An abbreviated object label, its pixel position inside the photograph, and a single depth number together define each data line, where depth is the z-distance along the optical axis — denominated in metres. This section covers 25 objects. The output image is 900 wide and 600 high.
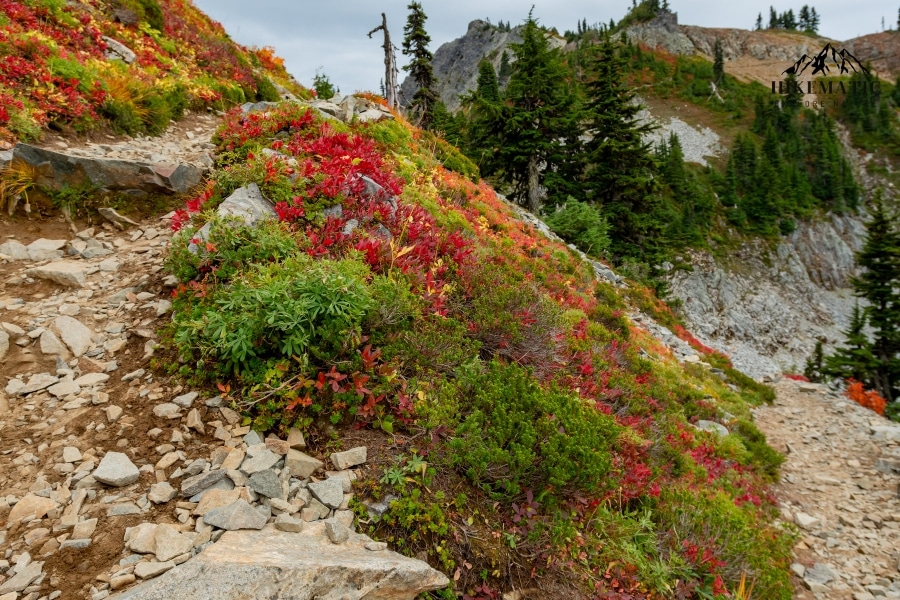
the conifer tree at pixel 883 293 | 25.03
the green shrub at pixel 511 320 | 5.90
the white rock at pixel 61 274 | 5.48
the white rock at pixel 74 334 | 4.62
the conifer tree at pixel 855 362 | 24.41
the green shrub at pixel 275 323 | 4.14
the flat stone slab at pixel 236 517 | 3.06
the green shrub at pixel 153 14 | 14.85
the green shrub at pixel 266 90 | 15.62
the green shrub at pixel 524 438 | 4.16
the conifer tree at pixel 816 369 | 21.97
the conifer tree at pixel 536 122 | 24.48
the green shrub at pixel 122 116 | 9.07
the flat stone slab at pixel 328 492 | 3.48
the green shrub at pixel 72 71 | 8.94
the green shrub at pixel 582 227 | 20.34
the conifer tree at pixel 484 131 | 24.39
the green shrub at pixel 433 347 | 4.83
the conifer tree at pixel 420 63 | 27.33
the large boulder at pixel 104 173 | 6.52
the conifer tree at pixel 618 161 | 24.52
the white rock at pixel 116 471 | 3.32
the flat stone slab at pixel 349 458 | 3.78
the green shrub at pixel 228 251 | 5.04
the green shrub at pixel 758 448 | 8.75
